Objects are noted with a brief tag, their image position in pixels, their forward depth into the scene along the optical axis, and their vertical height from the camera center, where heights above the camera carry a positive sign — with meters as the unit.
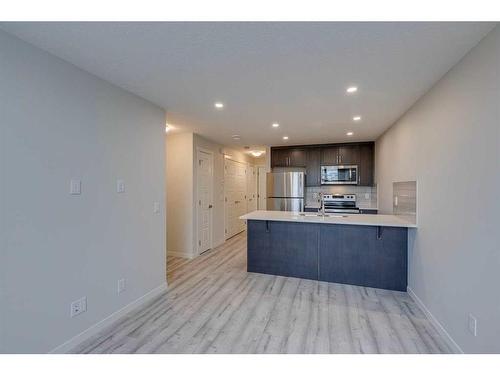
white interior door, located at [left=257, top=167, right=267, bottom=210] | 8.18 +0.02
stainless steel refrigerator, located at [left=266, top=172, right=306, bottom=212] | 5.54 -0.07
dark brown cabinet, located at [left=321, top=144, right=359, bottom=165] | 5.32 +0.75
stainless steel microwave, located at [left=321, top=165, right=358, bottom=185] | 5.34 +0.30
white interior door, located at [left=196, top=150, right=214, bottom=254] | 4.62 -0.20
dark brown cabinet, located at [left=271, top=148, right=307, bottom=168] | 5.71 +0.74
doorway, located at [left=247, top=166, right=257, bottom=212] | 7.42 +0.01
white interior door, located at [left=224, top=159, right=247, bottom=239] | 5.97 -0.17
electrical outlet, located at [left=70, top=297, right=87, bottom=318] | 1.97 -0.98
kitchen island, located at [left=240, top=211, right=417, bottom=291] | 3.08 -0.83
